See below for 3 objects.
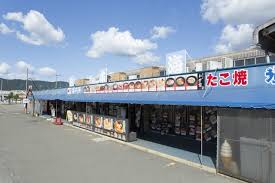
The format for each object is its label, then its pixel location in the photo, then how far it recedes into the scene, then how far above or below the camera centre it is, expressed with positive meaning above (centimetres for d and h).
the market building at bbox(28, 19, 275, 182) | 583 -87
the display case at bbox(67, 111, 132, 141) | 1125 -198
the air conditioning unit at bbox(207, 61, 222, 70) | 859 +152
